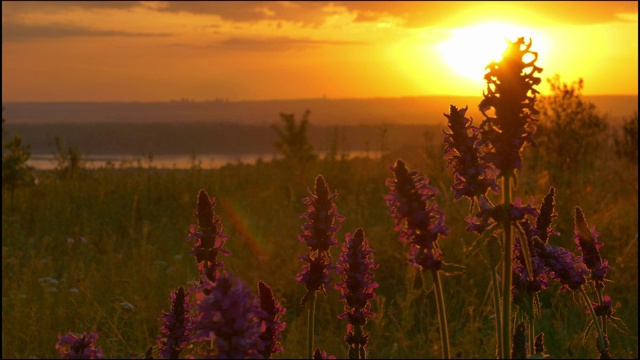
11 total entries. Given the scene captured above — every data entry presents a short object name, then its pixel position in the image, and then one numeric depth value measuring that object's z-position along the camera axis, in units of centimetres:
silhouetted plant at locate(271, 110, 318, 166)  1247
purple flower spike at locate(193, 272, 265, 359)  76
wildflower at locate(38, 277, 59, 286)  525
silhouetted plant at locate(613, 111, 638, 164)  1393
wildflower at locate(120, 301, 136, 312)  392
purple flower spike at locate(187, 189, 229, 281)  98
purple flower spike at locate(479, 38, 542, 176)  87
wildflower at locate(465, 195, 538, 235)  87
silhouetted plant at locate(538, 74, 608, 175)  1178
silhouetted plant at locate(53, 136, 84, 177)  1221
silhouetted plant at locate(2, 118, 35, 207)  940
